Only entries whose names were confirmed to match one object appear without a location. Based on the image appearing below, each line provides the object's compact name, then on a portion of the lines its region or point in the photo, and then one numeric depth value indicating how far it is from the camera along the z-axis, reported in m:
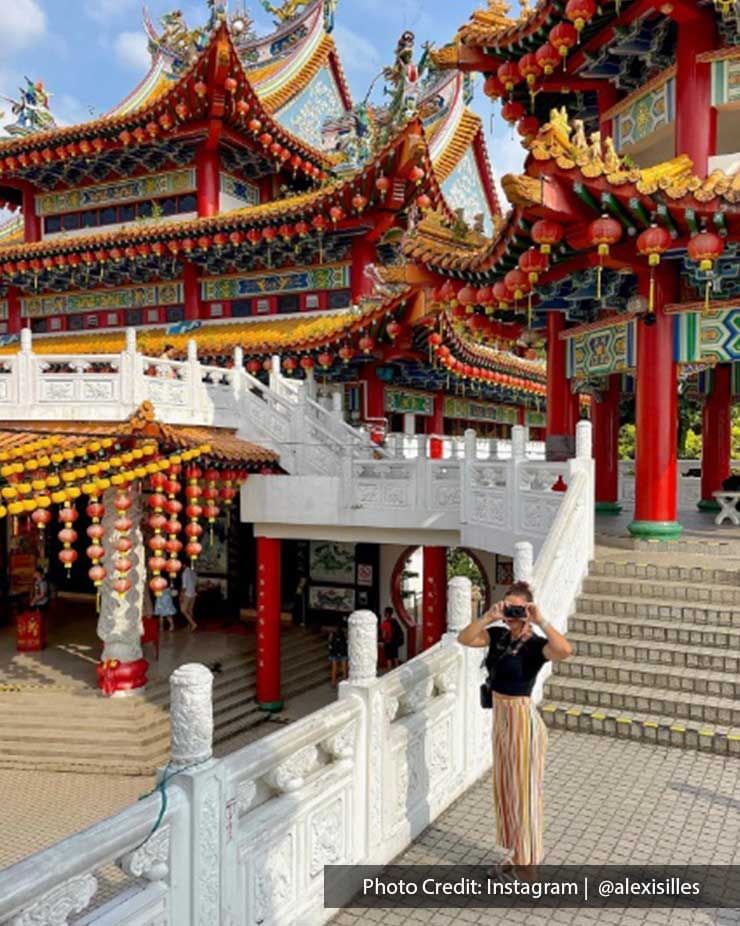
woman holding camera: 4.08
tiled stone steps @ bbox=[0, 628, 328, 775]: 11.30
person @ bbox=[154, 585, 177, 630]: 15.20
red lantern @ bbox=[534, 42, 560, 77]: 9.91
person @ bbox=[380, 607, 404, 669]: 15.05
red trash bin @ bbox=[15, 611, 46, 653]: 14.62
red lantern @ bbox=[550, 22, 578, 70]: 9.41
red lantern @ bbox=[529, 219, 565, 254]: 8.18
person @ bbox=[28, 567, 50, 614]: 15.42
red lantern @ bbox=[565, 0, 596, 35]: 8.85
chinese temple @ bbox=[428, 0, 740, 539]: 7.66
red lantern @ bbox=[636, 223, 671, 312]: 7.88
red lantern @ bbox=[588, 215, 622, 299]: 7.87
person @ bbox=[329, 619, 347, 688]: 14.79
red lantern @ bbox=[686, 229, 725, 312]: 7.61
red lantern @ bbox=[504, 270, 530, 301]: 9.36
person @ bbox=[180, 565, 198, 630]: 16.02
